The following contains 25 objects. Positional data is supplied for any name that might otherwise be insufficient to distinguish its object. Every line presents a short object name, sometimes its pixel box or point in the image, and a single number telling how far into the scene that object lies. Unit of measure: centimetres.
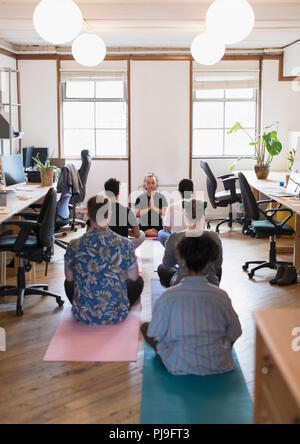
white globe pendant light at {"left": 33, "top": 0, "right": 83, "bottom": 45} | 322
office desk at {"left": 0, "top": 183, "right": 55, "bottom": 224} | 409
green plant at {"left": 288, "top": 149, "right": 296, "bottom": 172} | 702
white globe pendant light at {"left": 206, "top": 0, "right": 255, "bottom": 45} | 331
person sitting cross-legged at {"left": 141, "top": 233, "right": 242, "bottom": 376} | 272
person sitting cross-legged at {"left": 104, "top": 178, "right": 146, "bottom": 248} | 452
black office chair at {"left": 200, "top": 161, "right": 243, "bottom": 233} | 697
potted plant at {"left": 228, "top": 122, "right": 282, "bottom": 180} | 668
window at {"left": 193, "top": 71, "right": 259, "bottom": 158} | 797
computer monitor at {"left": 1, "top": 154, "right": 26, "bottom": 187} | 552
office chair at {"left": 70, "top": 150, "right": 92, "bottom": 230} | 667
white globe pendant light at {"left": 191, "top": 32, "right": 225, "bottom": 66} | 471
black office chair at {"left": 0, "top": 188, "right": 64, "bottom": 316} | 390
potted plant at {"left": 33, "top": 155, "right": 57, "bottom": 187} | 604
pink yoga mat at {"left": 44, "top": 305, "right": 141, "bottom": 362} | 314
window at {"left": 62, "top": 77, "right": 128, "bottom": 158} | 810
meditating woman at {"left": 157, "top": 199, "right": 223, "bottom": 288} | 365
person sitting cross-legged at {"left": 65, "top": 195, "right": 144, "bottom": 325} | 340
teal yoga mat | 244
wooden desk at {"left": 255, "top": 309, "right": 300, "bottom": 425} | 147
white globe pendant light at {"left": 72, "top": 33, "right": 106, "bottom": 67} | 460
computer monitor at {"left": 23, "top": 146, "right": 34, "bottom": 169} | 745
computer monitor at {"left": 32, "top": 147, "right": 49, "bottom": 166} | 776
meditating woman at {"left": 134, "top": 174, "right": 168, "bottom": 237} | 562
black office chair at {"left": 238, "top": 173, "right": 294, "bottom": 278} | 485
